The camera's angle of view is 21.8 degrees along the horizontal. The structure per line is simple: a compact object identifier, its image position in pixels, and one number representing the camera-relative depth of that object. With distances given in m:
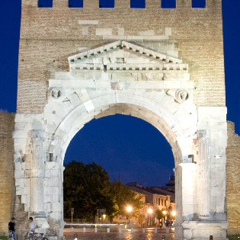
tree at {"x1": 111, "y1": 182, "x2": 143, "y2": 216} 57.31
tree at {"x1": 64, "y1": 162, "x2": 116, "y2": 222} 47.34
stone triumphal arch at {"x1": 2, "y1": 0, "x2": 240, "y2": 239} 19.30
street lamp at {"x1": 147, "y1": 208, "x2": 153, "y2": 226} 73.21
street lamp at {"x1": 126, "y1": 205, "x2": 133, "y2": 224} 58.28
